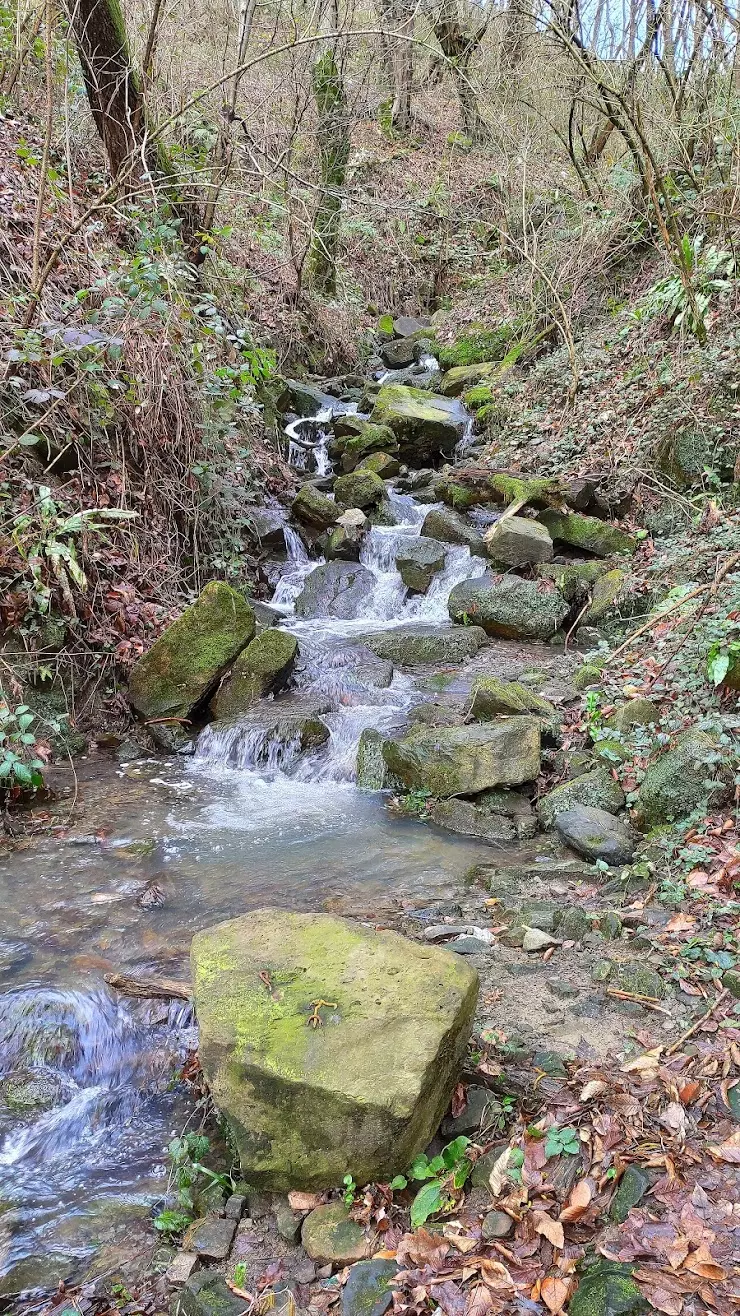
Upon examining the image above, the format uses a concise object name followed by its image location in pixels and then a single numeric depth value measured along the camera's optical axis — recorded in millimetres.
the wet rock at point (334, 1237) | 2418
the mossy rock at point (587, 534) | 8859
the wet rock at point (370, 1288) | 2217
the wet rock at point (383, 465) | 11508
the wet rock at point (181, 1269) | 2547
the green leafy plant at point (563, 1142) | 2400
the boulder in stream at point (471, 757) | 5586
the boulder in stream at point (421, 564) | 9266
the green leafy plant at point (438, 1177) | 2428
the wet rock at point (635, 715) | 5395
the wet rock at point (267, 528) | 9213
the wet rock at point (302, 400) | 13154
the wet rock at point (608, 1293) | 1935
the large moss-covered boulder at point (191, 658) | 6602
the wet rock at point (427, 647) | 8078
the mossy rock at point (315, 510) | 9984
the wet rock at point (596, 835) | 4566
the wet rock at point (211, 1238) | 2590
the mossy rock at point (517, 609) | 8281
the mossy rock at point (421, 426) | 12023
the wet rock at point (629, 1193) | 2191
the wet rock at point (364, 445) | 11883
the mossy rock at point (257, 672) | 6945
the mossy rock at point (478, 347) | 14125
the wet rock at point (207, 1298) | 2418
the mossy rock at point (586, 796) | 5035
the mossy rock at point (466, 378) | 13602
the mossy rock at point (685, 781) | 4262
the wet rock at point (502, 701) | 6301
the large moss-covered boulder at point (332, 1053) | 2525
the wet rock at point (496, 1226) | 2266
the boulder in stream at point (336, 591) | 9099
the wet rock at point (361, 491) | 10523
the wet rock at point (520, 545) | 8867
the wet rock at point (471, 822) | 5309
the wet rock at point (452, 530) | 9508
